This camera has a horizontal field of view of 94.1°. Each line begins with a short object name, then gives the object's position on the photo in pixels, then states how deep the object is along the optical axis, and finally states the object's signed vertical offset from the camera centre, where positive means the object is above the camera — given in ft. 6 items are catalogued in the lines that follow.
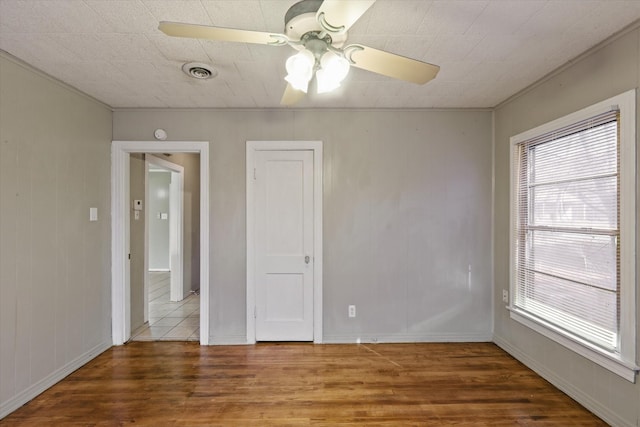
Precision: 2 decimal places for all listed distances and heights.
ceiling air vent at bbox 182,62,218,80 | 7.09 +3.52
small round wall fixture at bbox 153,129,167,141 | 9.81 +2.60
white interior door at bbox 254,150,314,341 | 10.07 -1.10
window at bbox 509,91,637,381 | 5.87 -0.46
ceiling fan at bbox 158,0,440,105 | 3.78 +2.40
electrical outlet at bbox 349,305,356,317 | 10.05 -3.36
